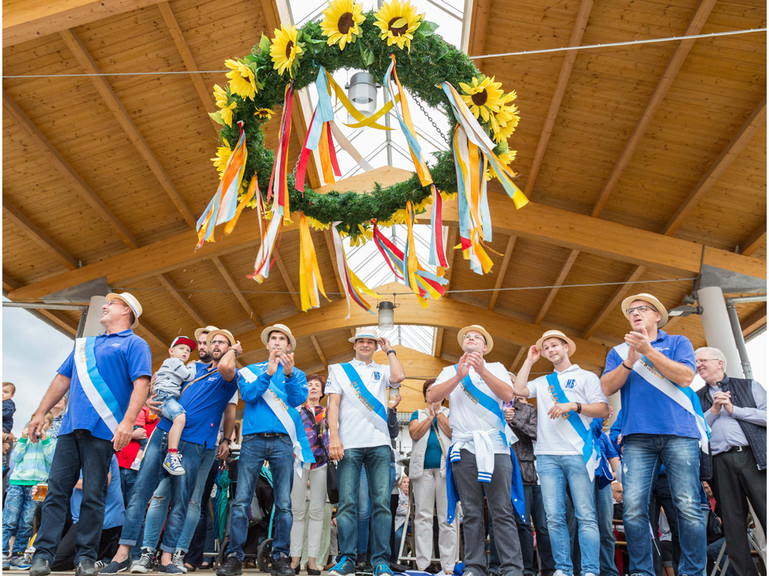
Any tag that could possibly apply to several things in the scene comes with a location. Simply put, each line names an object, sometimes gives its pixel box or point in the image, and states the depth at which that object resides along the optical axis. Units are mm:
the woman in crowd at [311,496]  4070
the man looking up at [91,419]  2883
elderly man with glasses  3176
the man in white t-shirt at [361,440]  3432
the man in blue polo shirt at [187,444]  3484
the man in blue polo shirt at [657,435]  2965
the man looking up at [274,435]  3395
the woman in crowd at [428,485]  4336
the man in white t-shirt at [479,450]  3145
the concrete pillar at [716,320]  8266
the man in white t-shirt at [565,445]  3197
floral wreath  3535
